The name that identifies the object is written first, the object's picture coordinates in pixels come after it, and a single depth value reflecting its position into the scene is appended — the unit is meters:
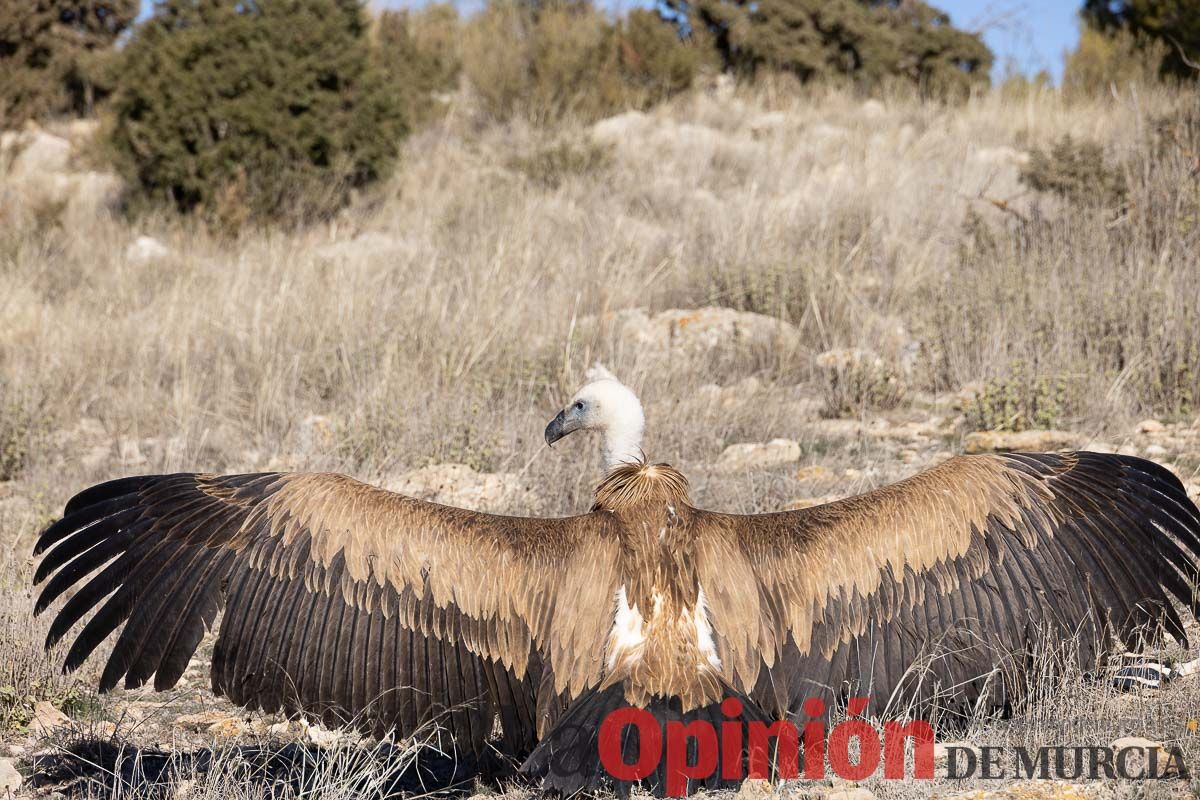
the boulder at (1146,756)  3.35
